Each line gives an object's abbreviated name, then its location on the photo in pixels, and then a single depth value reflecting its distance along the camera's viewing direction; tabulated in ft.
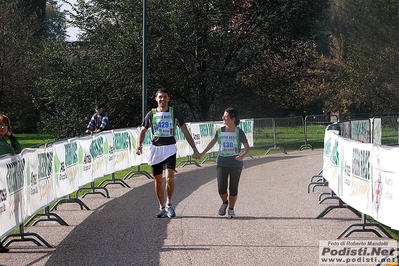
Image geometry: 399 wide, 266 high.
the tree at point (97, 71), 114.11
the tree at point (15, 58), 172.76
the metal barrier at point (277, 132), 95.61
